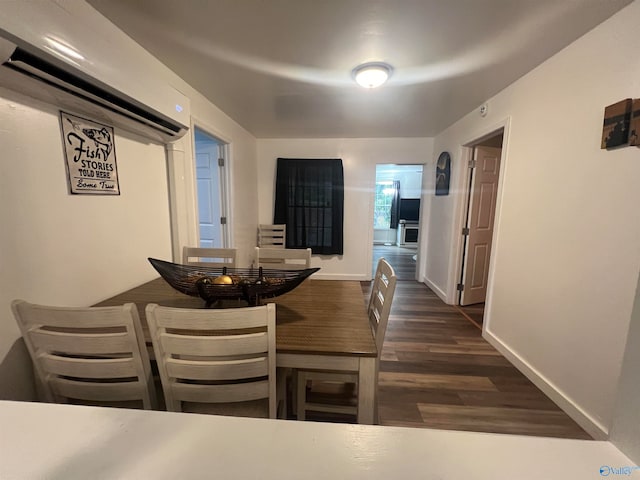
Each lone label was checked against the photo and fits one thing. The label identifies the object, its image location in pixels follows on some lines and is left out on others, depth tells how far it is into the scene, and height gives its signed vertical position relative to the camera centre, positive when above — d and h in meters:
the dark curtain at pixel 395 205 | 7.72 +0.12
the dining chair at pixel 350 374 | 1.26 -0.92
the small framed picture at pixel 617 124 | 1.29 +0.45
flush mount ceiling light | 1.81 +0.97
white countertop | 0.43 -0.44
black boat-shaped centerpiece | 1.25 -0.38
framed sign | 1.29 +0.26
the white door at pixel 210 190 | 3.04 +0.19
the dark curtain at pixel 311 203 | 4.00 +0.08
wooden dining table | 1.06 -0.56
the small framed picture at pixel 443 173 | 3.39 +0.50
